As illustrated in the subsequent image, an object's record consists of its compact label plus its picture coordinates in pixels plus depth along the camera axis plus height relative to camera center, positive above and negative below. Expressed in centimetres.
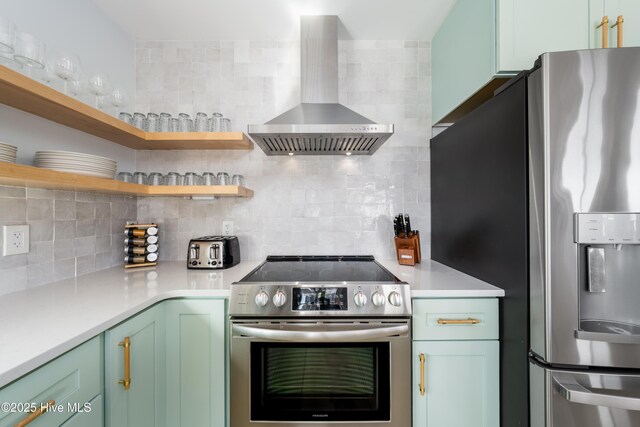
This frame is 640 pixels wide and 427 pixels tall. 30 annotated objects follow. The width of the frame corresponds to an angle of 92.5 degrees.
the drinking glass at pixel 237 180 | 189 +22
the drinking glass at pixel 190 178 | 183 +22
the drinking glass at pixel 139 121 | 178 +55
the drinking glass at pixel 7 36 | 98 +59
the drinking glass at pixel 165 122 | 180 +55
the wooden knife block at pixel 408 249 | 188 -22
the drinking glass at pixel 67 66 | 125 +62
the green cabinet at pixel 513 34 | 130 +78
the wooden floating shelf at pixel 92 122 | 103 +44
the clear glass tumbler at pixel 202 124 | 183 +55
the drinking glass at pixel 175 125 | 183 +54
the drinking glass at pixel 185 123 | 182 +56
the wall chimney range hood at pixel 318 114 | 161 +56
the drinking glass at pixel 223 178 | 184 +23
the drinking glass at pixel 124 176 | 179 +23
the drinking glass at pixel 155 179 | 183 +22
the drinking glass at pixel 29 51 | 104 +57
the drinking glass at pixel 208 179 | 182 +22
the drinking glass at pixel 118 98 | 153 +59
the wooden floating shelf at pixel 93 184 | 98 +14
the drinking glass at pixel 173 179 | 183 +22
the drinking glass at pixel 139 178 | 180 +23
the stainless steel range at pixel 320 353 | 133 -61
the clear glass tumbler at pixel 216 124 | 185 +55
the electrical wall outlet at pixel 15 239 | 124 -10
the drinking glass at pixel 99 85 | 141 +61
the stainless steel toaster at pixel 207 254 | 179 -23
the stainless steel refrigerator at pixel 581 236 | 102 -7
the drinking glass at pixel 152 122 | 179 +55
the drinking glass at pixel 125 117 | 172 +56
